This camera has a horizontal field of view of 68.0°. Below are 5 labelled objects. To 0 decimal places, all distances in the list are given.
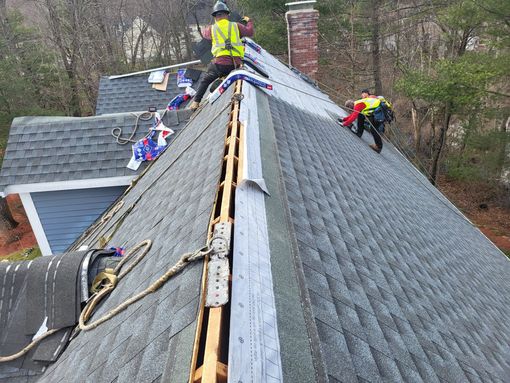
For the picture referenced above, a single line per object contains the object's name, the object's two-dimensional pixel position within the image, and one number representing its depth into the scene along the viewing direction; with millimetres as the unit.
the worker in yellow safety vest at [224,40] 6109
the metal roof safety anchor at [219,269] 1655
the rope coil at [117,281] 1982
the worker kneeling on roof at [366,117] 7605
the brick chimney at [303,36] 10508
